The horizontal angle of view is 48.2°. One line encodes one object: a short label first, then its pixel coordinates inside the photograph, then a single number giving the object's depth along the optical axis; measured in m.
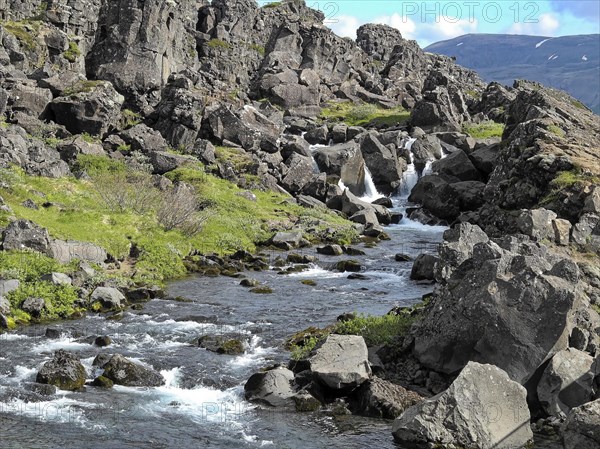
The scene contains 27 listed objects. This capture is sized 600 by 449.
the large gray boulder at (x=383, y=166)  81.56
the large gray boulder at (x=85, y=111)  73.56
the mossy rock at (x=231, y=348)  27.58
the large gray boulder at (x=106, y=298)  32.88
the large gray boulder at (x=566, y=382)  20.59
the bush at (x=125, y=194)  49.41
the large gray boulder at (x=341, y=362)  22.30
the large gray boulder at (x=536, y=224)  32.28
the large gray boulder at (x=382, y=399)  21.33
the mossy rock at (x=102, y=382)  23.25
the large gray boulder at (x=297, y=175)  73.38
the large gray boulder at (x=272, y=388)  22.40
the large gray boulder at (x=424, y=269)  42.69
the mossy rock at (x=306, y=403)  21.83
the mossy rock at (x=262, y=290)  38.34
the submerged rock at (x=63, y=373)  22.91
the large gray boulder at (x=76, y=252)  36.53
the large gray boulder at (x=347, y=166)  78.75
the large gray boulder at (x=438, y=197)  70.44
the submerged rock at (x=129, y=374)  23.72
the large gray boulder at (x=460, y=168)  75.62
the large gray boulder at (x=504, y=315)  21.92
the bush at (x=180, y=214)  48.19
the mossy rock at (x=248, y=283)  39.81
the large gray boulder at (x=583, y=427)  17.06
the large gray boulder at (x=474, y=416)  18.39
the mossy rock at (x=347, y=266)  45.97
